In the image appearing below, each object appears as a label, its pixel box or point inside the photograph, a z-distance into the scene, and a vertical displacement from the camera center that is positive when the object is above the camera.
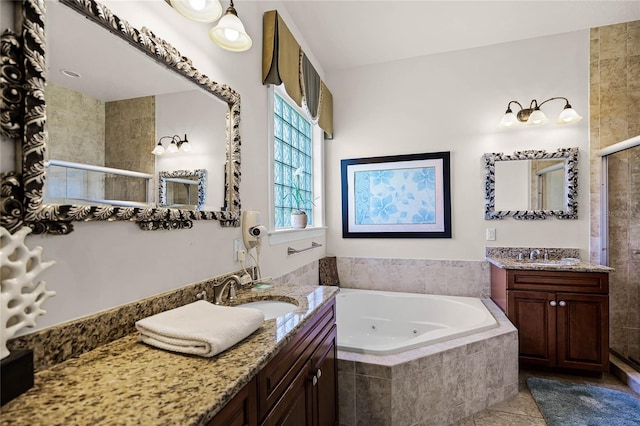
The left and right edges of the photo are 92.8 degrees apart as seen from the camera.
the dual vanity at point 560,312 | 2.35 -0.78
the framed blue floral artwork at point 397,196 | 3.11 +0.19
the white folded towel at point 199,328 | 0.87 -0.35
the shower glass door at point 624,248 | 2.51 -0.30
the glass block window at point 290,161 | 2.71 +0.52
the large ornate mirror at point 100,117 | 0.82 +0.34
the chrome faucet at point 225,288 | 1.46 -0.36
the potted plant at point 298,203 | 2.65 +0.12
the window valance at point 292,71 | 2.09 +1.15
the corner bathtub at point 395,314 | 2.73 -0.94
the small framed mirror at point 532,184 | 2.80 +0.28
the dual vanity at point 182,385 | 0.62 -0.40
